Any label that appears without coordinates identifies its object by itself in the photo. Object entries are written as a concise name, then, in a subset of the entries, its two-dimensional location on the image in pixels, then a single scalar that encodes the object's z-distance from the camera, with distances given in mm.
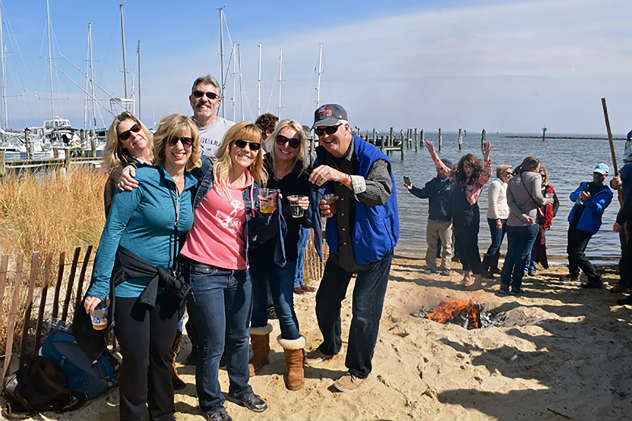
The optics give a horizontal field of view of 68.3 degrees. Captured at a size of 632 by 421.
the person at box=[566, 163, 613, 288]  6520
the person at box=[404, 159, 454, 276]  7031
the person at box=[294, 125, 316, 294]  5371
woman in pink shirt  2814
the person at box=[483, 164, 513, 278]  7176
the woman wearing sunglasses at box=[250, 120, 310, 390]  3188
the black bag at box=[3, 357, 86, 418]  2961
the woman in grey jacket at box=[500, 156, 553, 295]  6117
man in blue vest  3127
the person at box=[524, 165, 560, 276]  7145
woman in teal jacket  2525
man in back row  4066
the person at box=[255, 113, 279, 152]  5164
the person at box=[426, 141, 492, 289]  6527
